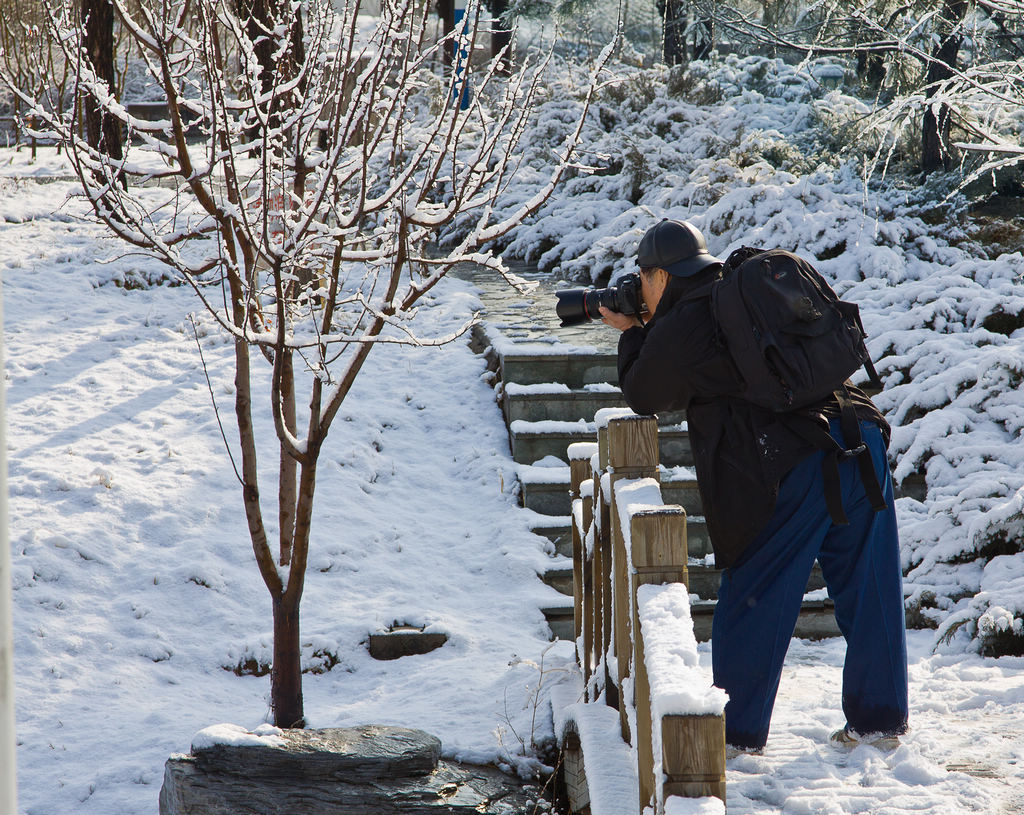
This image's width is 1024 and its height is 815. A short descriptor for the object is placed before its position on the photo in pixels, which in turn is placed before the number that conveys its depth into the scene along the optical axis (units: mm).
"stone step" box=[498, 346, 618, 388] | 12039
